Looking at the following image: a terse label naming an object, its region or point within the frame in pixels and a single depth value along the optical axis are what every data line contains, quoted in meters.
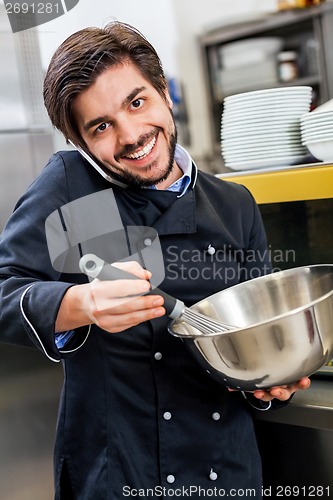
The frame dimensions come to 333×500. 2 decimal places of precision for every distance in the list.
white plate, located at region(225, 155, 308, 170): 1.21
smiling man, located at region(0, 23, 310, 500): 0.90
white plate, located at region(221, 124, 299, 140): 1.19
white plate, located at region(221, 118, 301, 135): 1.18
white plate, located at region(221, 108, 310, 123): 1.18
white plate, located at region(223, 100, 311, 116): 1.18
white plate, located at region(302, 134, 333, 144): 1.11
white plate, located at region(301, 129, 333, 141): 1.11
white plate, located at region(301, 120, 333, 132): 1.10
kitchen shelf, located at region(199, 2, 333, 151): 3.42
